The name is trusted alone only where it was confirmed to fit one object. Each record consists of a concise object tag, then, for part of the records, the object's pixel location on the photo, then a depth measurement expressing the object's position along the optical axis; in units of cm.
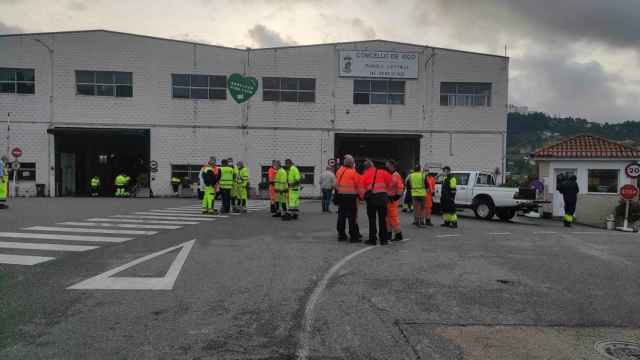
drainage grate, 405
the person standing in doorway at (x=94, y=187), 3005
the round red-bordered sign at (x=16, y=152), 2698
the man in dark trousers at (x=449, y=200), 1416
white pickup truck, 1733
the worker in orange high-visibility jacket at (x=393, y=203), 1061
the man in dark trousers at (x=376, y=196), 991
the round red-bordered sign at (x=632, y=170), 1741
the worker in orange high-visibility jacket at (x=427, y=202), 1466
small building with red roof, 2186
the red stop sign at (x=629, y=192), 1733
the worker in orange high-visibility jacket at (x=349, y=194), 1023
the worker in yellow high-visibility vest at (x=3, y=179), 1603
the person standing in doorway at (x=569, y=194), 1711
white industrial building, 2808
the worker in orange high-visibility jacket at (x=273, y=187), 1534
